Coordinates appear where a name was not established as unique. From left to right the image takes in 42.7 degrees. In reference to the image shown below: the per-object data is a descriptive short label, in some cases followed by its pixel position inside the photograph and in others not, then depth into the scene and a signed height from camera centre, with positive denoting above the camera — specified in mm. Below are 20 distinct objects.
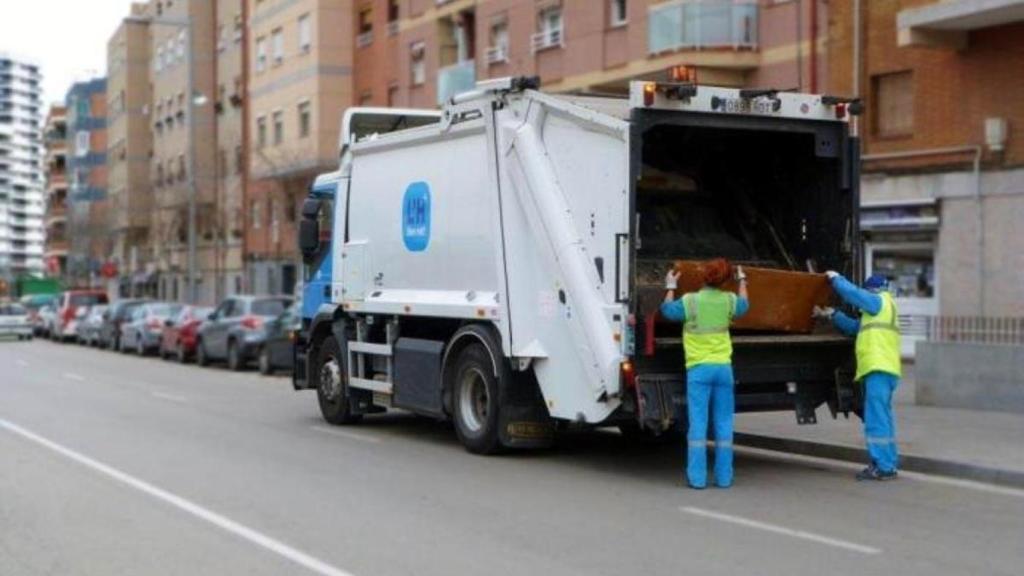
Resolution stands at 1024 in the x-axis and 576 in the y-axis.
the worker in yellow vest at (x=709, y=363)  10234 -613
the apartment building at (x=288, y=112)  45344 +6284
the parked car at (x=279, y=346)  25797 -1217
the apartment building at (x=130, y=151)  70312 +7729
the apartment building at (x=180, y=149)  57938 +6491
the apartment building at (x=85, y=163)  79500 +8918
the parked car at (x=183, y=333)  31250 -1176
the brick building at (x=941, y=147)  20625 +2287
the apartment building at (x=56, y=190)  105525 +7864
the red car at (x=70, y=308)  46406 -839
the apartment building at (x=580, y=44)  25766 +5678
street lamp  40344 +3496
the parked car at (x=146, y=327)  34719 -1165
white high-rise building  148275 +1725
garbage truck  10531 +401
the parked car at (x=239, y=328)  27344 -928
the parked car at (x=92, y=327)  41938 -1378
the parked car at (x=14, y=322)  45594 -1310
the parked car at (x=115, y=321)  39031 -1093
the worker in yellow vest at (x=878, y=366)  10727 -663
